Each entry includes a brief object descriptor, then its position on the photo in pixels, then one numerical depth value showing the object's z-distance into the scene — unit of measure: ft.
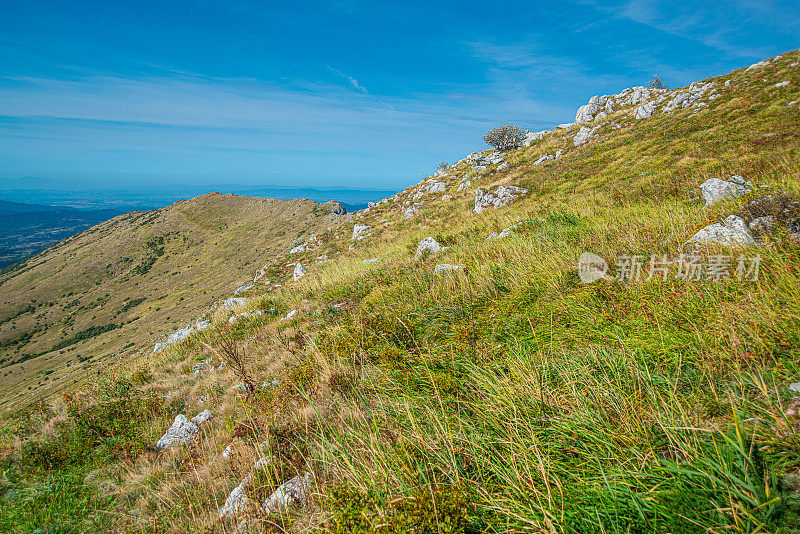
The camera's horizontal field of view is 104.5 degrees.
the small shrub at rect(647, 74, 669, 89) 129.19
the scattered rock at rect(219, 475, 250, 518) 9.42
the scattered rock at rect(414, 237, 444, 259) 35.80
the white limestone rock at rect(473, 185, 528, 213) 59.62
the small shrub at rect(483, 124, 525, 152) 140.36
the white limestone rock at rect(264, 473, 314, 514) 8.91
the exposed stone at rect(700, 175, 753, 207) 22.91
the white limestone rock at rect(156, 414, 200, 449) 15.19
